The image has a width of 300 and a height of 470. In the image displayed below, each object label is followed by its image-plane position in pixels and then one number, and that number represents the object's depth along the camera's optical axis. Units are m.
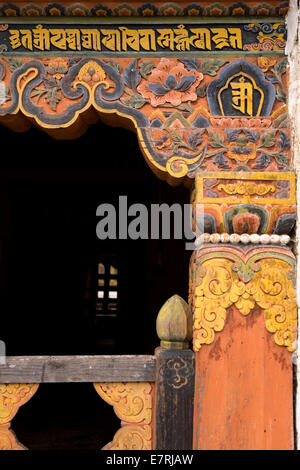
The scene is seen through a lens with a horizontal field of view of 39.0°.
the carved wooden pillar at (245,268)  2.28
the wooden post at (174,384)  2.27
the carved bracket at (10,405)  2.30
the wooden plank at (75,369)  2.32
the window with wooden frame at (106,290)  7.39
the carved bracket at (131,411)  2.32
